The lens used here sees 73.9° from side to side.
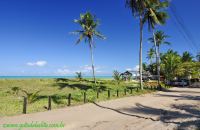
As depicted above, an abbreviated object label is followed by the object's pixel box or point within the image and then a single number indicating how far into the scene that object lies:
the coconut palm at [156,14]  17.99
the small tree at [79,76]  27.50
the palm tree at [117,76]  25.39
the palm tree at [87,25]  22.53
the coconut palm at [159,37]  31.07
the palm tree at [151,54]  42.84
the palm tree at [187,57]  40.97
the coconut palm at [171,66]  29.46
